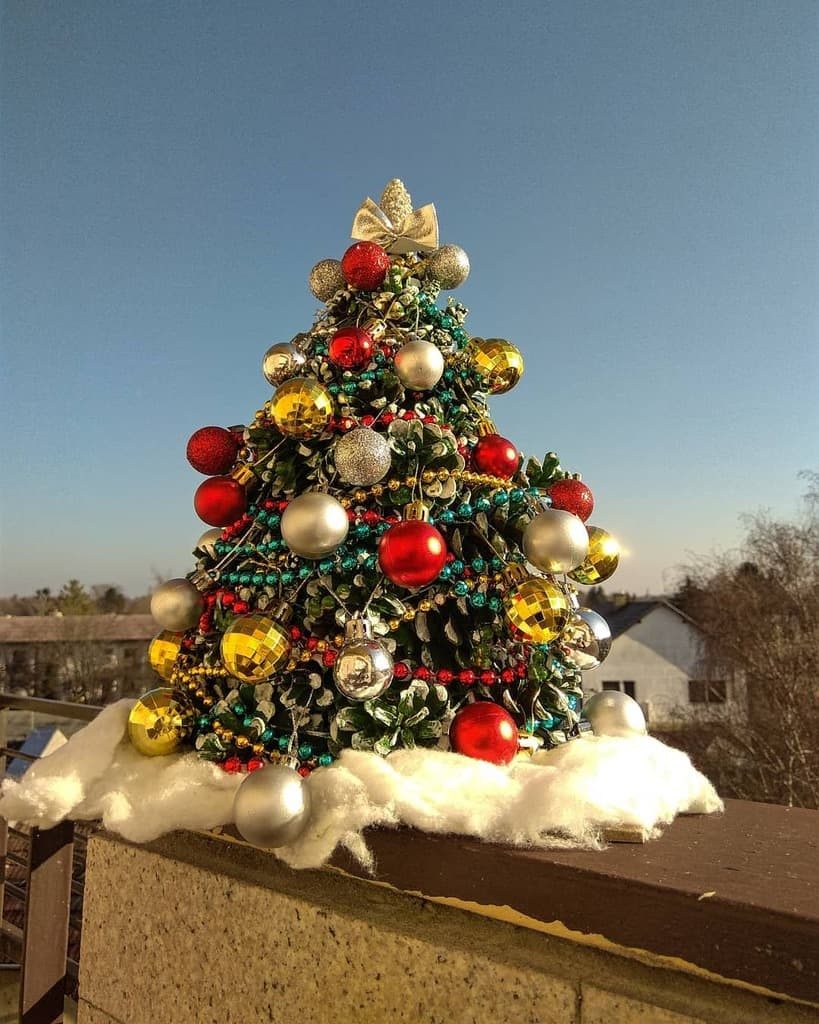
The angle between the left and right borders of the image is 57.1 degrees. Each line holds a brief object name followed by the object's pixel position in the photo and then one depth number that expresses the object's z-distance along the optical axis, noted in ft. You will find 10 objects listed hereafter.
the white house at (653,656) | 54.63
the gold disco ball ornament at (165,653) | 1.42
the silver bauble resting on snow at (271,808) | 0.97
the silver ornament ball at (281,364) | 1.47
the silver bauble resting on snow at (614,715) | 1.31
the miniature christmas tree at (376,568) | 1.15
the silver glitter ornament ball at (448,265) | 1.56
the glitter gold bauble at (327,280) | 1.54
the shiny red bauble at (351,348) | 1.35
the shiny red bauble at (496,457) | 1.37
